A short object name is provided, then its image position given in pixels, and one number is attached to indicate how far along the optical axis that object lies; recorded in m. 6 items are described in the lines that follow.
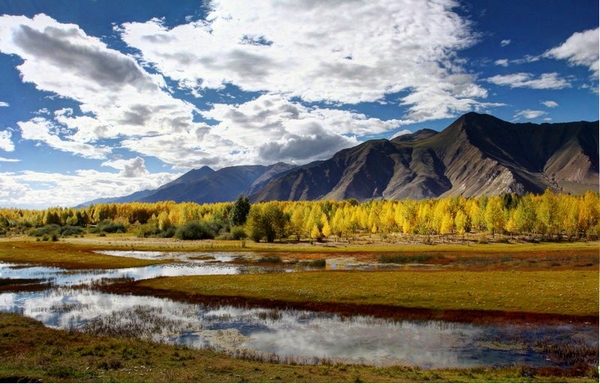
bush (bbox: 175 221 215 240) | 178.65
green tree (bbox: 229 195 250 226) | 187.62
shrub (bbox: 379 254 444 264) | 93.90
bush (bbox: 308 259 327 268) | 86.83
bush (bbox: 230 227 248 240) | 170.88
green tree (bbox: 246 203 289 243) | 157.25
